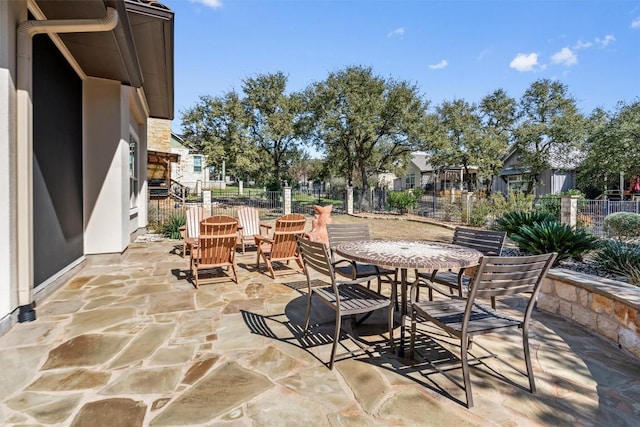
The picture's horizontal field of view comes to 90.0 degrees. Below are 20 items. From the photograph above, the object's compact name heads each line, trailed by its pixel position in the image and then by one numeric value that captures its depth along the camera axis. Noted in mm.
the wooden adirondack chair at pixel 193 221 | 6250
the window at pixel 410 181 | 37456
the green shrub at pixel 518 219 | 6461
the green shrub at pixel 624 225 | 7461
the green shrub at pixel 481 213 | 13375
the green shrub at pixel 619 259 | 4131
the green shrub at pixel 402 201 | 17447
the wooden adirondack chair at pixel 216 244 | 4508
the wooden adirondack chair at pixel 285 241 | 5098
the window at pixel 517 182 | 25305
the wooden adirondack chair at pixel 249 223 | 7025
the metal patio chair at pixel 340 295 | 2436
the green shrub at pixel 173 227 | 8945
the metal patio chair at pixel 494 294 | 2023
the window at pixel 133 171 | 8273
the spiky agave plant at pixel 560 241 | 5016
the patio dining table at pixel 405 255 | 2496
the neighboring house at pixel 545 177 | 23069
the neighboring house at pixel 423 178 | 29862
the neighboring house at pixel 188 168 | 29531
